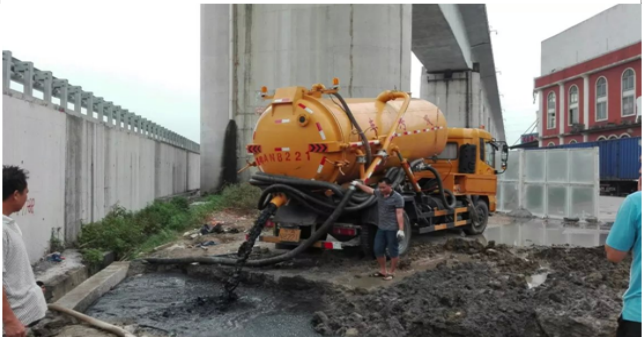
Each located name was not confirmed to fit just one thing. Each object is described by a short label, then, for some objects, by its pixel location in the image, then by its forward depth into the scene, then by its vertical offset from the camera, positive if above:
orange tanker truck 7.87 +0.12
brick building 34.06 +6.79
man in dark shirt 7.41 -0.89
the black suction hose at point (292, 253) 7.48 -1.30
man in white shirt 3.02 -0.59
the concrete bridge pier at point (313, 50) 17.50 +4.21
